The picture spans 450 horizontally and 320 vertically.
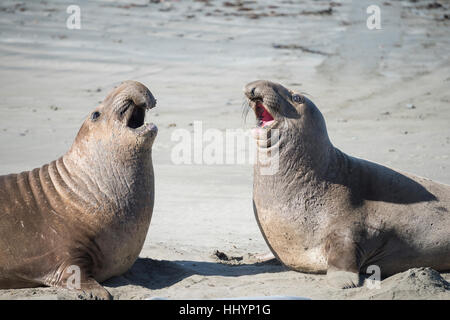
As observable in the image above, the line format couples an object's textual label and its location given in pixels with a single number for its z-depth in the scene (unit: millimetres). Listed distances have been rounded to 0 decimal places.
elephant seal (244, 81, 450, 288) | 10508
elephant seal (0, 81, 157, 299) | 9672
